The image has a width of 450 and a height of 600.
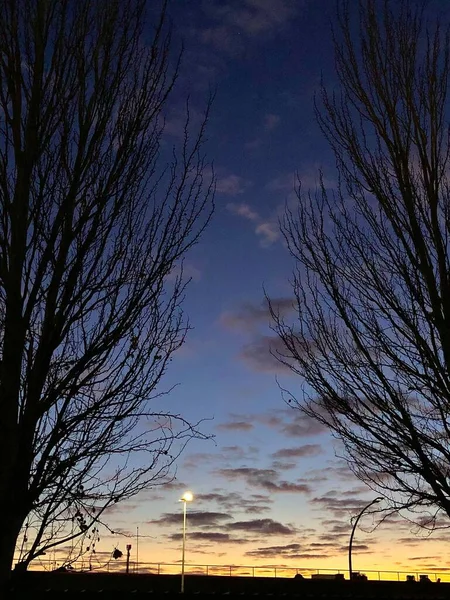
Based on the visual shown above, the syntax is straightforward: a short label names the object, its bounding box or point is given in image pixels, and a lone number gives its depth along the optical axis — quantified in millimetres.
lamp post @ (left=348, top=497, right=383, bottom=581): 30870
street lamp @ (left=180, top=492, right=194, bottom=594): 30766
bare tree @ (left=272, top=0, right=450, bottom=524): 6773
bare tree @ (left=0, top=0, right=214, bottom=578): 5340
